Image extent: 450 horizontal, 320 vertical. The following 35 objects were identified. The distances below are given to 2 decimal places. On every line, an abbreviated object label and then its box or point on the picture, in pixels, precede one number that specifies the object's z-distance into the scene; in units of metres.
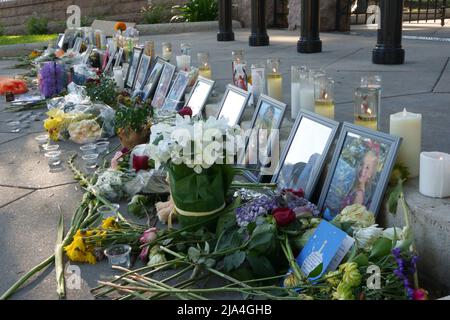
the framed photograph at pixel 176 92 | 4.98
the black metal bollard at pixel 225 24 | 10.27
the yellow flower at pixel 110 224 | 2.90
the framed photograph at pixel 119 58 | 7.12
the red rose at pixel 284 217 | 2.46
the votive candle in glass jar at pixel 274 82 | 4.02
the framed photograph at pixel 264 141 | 3.35
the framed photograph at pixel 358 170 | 2.55
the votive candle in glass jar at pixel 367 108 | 2.87
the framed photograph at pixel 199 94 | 4.48
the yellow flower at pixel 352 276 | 1.94
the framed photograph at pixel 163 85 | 5.39
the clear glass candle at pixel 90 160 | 4.22
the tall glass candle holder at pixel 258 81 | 3.98
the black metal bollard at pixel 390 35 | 5.83
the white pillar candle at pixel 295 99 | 3.71
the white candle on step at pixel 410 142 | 2.63
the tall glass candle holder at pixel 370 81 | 3.20
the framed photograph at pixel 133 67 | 6.43
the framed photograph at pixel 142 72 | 6.12
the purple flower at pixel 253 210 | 2.55
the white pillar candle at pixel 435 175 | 2.35
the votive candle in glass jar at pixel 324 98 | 3.21
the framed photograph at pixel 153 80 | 5.72
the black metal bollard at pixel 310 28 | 7.57
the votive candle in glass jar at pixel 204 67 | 5.07
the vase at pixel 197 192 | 2.70
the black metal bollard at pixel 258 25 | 8.93
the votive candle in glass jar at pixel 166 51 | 6.32
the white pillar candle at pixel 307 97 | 3.49
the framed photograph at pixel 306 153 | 2.92
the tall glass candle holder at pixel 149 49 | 6.37
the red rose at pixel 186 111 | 3.98
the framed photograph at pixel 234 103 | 3.80
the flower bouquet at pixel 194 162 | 2.62
